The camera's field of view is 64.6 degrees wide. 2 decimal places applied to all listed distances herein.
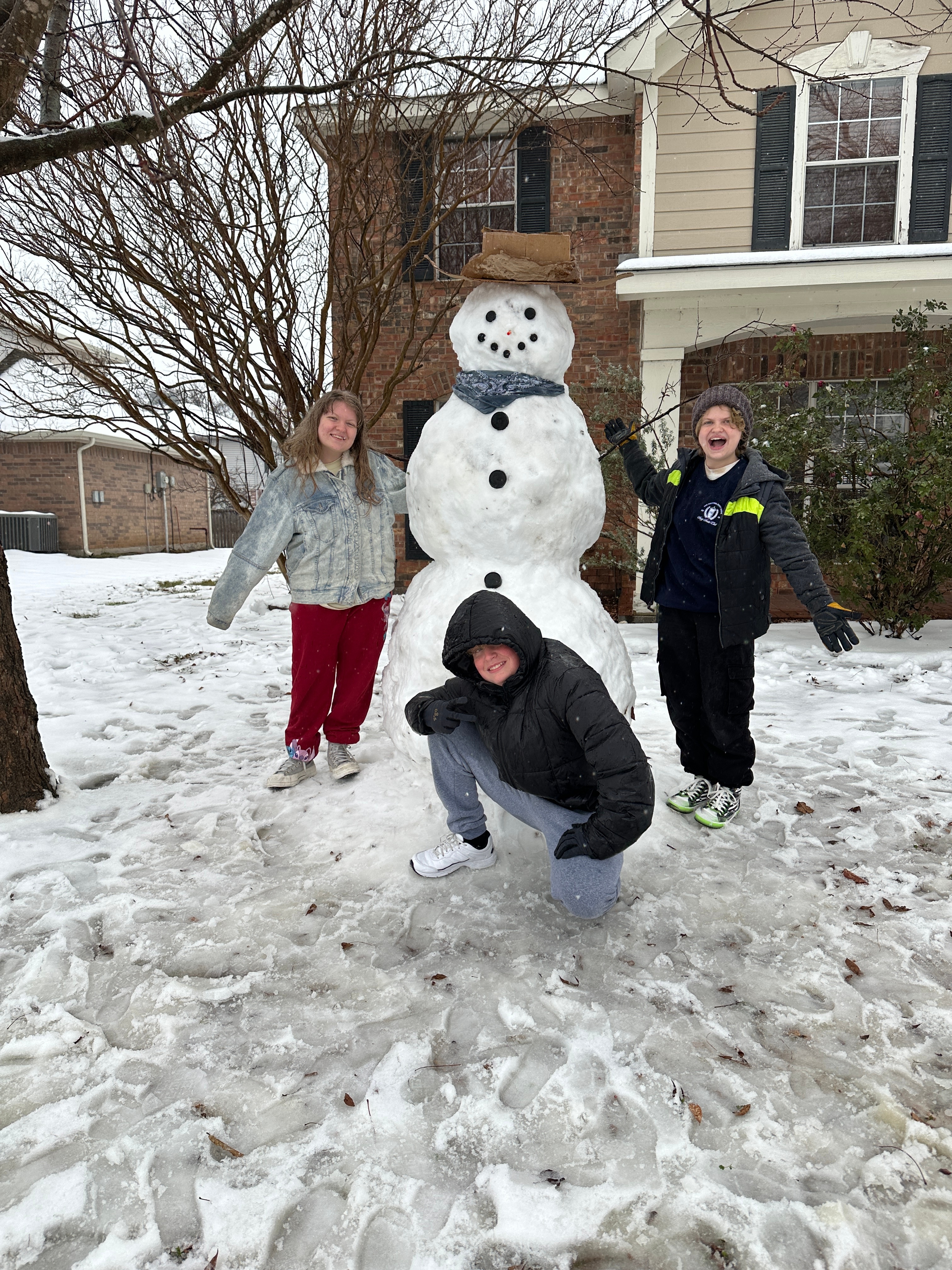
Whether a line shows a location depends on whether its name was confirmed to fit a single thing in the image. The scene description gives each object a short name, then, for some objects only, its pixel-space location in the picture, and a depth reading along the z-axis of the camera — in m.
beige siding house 6.98
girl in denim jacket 3.11
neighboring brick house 17.16
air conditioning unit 16.77
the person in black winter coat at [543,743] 1.99
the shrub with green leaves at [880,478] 5.79
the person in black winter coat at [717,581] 2.69
